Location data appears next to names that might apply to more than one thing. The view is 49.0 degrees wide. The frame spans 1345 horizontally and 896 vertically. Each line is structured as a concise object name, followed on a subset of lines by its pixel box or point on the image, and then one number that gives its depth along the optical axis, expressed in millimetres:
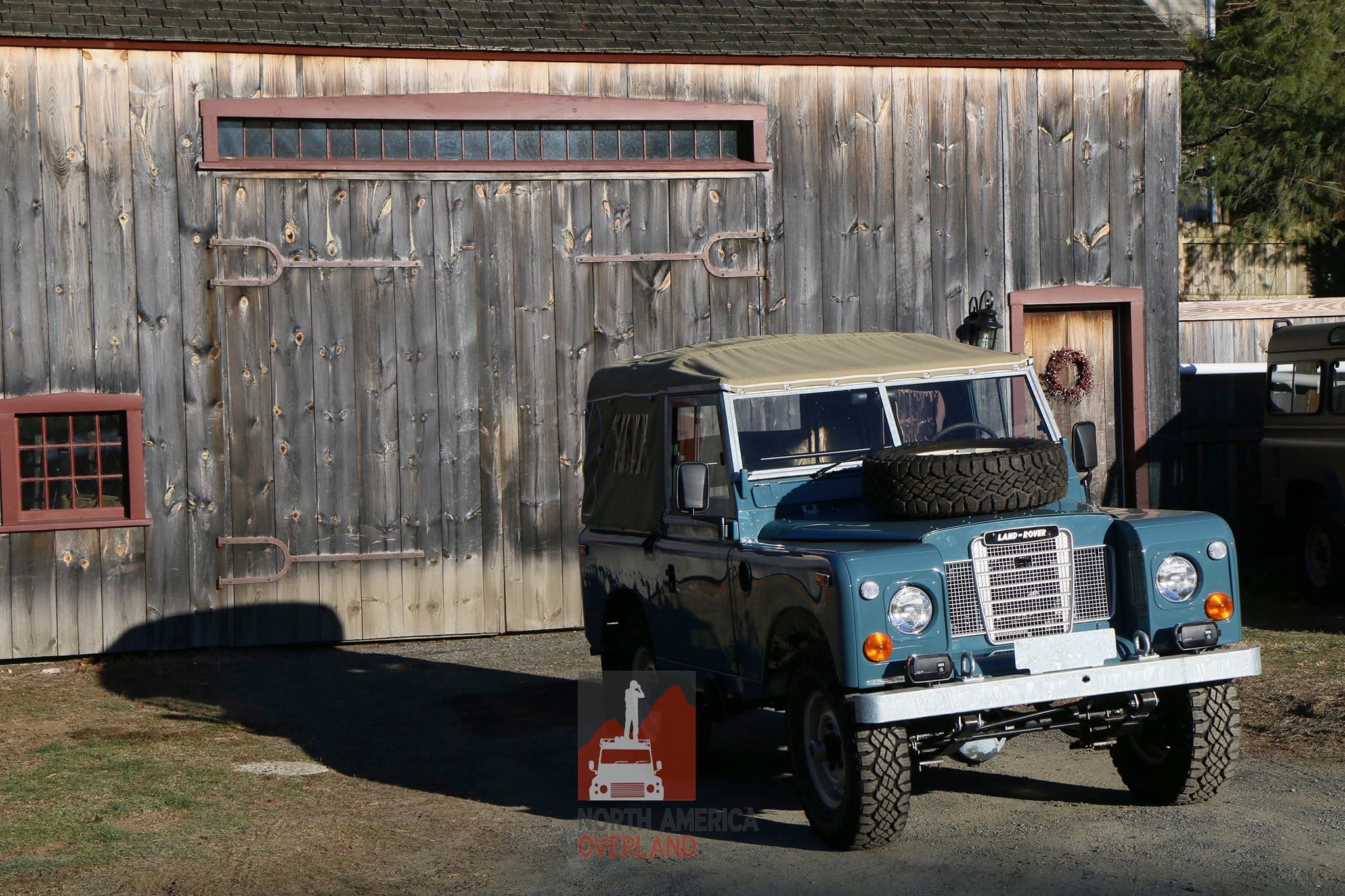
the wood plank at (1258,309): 16766
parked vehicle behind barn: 12117
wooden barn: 11359
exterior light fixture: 11460
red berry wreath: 13242
